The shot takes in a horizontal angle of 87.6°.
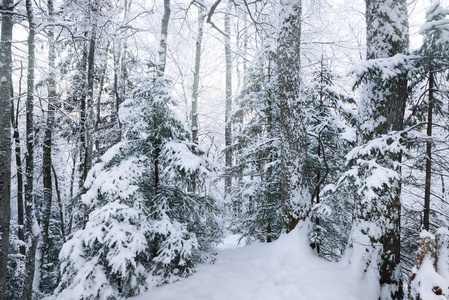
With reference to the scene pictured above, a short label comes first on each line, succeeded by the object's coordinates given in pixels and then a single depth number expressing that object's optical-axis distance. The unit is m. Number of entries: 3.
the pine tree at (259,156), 6.53
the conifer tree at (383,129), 3.66
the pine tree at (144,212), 3.97
